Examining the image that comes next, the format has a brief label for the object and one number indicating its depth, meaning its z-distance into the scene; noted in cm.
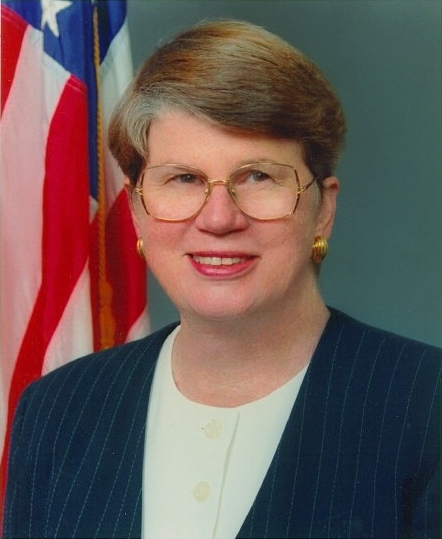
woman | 120
